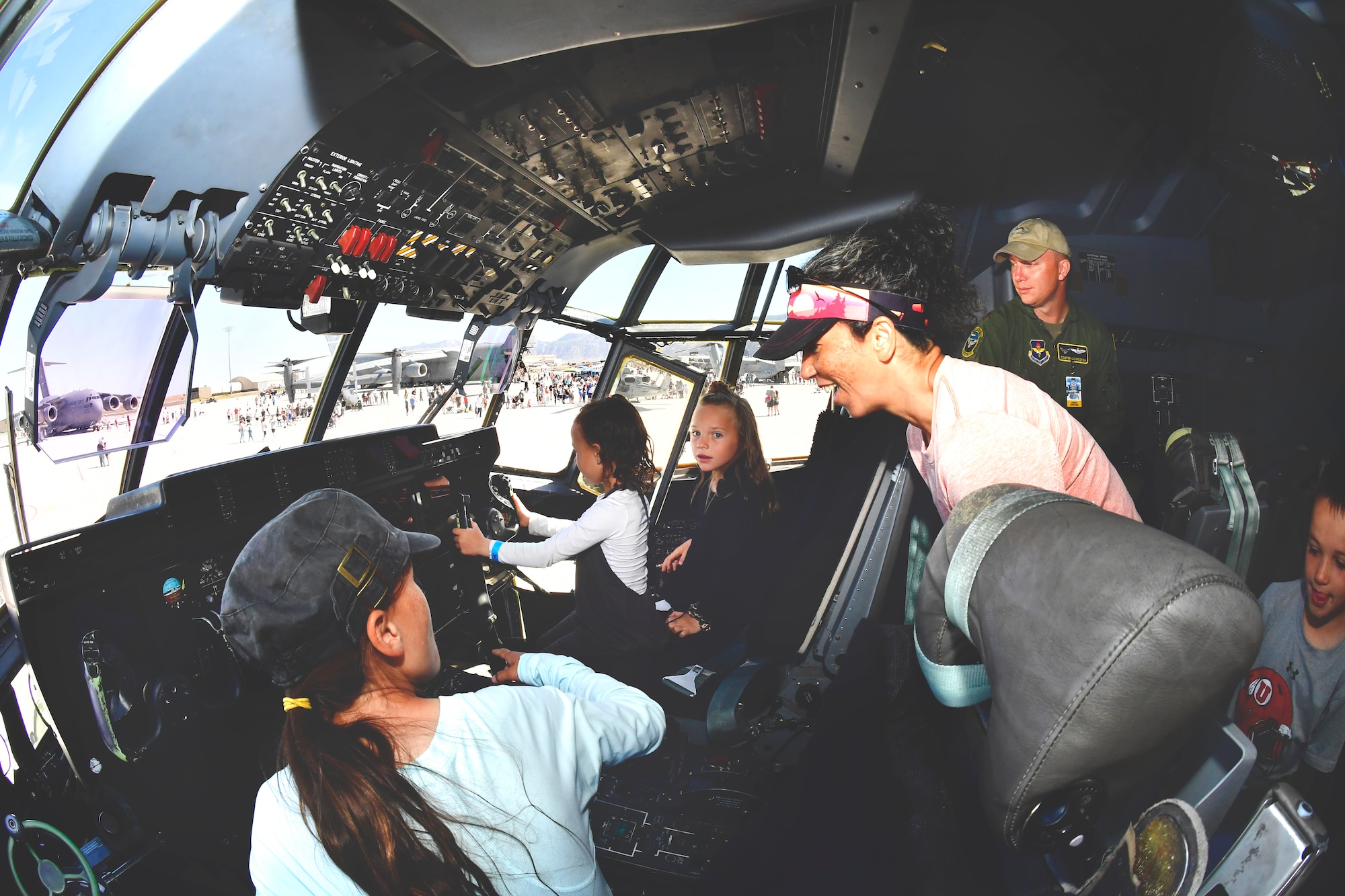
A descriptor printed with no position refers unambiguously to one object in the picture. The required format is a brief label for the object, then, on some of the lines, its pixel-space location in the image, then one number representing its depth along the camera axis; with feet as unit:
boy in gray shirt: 2.04
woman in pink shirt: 3.04
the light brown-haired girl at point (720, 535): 6.33
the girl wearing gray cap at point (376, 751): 2.74
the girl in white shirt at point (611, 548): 5.90
